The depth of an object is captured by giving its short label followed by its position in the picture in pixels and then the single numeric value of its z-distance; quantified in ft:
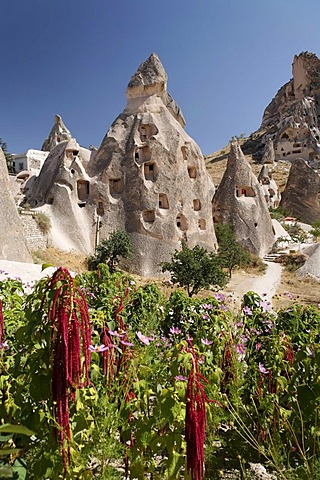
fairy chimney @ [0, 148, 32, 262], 39.60
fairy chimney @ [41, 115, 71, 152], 143.54
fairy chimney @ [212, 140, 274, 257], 90.58
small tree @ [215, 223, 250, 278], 69.92
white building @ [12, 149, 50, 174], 137.18
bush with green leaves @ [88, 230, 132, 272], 58.90
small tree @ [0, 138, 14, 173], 139.20
